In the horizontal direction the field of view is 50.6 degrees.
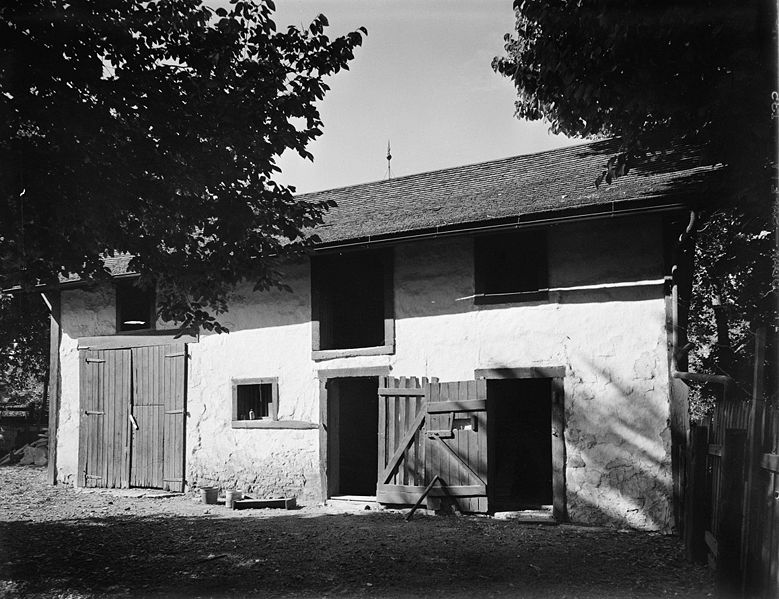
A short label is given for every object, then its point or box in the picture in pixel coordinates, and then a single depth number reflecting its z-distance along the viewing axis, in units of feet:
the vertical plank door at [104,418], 47.57
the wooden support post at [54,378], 50.60
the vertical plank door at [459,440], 36.24
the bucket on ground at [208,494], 42.09
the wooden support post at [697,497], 23.26
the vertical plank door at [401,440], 37.70
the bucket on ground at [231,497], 40.65
